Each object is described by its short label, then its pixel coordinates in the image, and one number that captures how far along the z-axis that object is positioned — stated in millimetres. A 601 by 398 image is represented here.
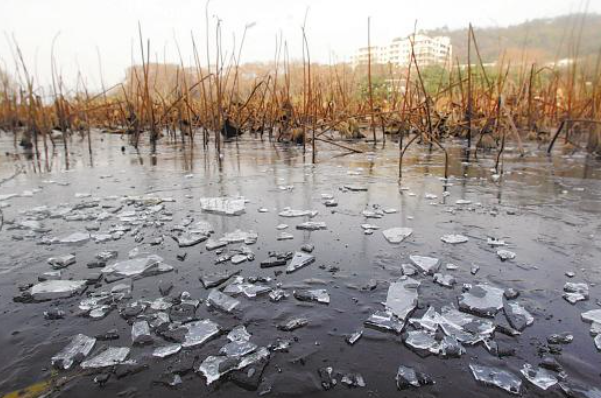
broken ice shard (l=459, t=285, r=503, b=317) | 1084
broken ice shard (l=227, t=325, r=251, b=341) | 964
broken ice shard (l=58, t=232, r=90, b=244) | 1598
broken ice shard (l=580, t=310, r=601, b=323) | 1024
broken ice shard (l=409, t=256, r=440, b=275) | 1335
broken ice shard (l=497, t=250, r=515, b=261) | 1435
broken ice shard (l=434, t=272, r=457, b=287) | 1239
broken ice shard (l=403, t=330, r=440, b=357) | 917
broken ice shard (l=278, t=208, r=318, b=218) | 1993
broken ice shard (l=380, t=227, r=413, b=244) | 1630
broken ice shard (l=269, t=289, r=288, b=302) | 1159
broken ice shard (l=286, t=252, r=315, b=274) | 1357
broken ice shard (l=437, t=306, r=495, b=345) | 969
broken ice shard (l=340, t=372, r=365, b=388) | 808
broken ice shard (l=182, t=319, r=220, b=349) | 944
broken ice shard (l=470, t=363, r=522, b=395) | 800
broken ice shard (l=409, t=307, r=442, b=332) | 1011
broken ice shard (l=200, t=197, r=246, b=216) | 2058
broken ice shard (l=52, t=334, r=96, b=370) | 864
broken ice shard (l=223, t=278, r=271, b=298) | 1187
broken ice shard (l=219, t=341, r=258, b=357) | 903
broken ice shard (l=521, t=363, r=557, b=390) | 806
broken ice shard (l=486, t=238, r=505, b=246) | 1578
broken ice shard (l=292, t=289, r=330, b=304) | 1147
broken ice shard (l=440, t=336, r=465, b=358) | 910
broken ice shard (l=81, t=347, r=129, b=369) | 861
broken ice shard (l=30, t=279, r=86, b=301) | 1155
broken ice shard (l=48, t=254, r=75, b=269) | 1370
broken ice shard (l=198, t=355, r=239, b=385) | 830
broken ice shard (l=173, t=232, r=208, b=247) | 1584
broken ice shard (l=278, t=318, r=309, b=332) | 1007
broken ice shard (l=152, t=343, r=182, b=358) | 900
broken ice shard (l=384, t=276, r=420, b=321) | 1075
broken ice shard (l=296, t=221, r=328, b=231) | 1779
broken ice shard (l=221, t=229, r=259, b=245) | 1631
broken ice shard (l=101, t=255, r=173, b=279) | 1312
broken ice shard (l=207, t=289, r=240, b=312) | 1104
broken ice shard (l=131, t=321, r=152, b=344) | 951
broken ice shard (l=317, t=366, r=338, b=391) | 809
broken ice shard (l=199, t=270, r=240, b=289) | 1240
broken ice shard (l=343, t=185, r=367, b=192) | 2559
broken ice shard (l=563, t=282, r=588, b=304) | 1132
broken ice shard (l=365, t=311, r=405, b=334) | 1002
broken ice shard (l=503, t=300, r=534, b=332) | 1013
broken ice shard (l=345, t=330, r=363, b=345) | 948
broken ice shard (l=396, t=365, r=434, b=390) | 802
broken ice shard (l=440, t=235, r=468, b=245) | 1611
